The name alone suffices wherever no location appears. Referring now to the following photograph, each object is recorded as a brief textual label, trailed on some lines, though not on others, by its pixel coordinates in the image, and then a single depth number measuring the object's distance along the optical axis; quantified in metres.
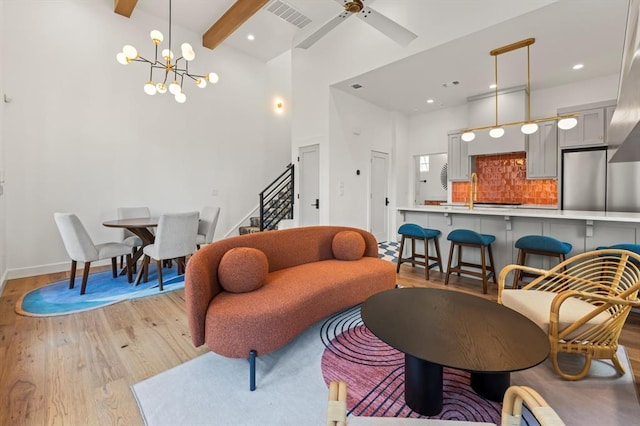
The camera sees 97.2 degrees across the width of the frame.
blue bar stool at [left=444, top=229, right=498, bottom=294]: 3.46
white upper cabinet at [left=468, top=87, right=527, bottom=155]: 5.18
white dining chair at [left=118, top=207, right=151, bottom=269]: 4.11
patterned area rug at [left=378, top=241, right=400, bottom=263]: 5.15
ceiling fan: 2.45
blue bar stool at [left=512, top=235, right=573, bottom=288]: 2.96
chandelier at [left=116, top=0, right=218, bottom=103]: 3.35
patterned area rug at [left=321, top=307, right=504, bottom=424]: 1.57
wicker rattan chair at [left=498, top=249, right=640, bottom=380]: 1.72
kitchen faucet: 6.32
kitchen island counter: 2.95
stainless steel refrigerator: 4.23
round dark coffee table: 1.27
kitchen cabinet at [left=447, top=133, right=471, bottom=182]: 5.97
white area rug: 1.54
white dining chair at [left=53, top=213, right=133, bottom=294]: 3.28
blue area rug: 2.99
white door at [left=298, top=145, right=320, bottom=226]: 5.58
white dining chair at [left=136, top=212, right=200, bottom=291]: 3.50
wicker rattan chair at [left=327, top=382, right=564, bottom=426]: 0.70
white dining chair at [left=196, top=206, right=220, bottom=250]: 4.66
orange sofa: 1.80
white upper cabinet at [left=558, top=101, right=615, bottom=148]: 4.46
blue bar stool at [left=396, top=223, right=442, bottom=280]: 3.92
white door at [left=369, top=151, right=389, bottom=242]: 6.34
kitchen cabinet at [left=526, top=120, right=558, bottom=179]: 5.03
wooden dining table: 3.60
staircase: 6.15
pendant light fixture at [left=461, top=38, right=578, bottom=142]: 3.48
